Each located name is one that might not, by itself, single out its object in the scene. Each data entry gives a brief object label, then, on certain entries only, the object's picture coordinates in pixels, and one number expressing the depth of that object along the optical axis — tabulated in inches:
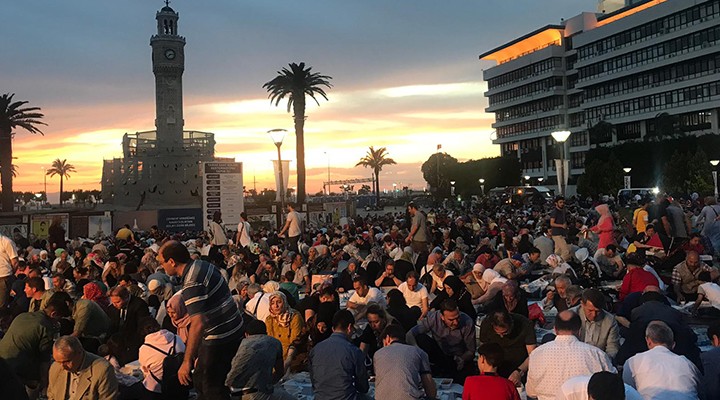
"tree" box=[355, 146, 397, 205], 4084.6
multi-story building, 2854.3
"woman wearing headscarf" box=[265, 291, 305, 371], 333.4
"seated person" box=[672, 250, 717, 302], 439.2
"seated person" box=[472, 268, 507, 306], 386.9
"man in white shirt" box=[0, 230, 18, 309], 420.5
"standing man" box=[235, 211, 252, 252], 698.1
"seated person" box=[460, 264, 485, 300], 423.8
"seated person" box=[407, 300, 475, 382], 308.7
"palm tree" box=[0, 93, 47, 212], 2040.7
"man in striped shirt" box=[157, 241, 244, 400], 200.5
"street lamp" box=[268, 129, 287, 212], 1043.7
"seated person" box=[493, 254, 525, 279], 449.4
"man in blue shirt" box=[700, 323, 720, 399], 218.1
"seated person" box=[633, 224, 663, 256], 574.3
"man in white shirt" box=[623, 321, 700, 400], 206.8
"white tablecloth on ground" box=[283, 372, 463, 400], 287.1
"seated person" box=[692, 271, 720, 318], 393.4
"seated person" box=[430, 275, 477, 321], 352.8
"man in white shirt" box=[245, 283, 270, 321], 358.0
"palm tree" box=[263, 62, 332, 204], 1940.2
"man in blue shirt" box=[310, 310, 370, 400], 237.3
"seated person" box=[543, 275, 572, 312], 349.3
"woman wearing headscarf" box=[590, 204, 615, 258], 561.0
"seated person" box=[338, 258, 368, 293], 506.6
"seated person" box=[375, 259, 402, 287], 484.1
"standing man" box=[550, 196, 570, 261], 574.6
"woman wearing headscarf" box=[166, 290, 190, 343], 233.8
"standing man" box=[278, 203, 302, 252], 712.4
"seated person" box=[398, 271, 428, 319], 394.6
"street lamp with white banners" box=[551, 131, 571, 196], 764.0
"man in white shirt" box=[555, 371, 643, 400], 161.6
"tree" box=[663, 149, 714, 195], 1994.3
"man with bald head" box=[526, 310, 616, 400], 210.2
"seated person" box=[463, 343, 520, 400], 192.4
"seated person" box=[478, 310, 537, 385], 270.8
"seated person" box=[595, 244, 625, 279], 526.6
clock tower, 2928.9
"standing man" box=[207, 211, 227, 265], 711.8
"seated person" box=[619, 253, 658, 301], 376.8
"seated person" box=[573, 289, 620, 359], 276.8
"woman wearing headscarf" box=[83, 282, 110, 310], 374.0
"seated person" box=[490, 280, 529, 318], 324.8
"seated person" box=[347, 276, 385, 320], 390.9
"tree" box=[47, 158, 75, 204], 5684.1
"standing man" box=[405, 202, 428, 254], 583.2
